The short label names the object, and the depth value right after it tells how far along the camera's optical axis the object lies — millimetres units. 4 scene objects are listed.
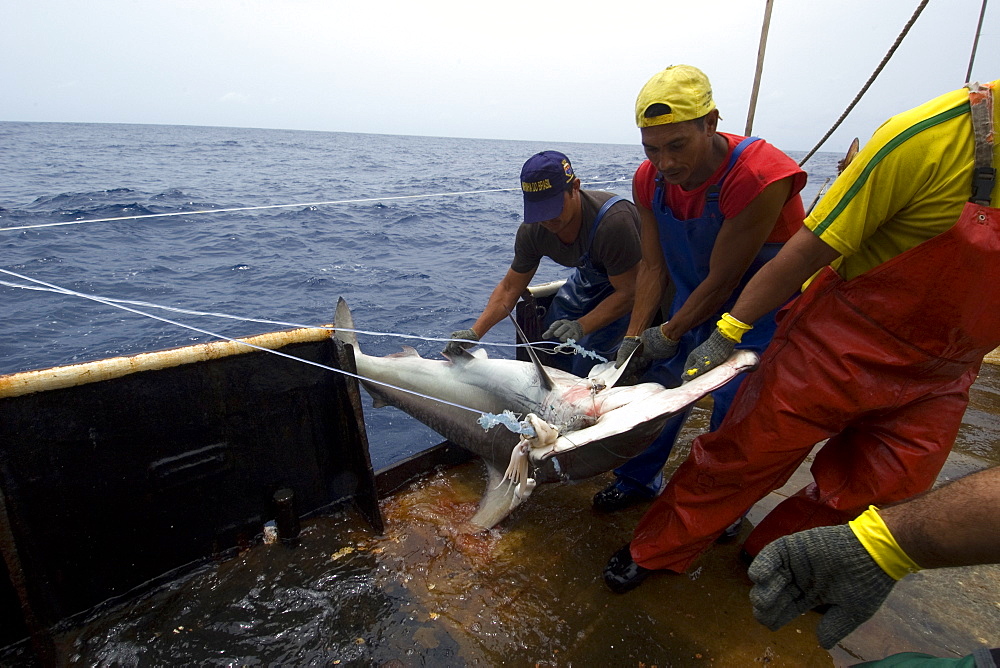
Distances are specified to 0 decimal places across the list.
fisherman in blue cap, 3260
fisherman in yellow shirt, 1746
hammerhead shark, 2090
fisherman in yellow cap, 2318
